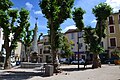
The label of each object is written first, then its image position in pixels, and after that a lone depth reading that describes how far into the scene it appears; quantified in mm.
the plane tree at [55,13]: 8919
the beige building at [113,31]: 22079
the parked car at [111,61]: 18941
